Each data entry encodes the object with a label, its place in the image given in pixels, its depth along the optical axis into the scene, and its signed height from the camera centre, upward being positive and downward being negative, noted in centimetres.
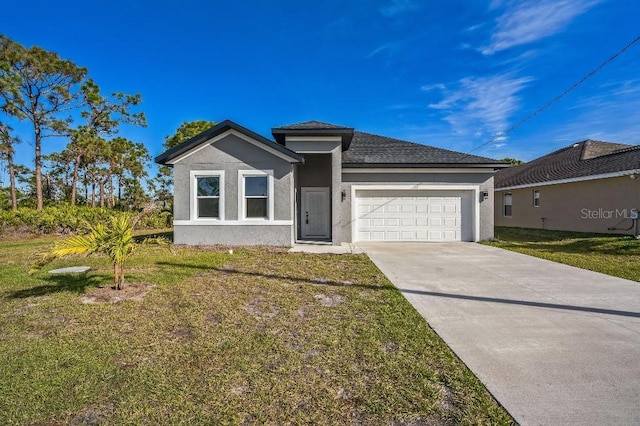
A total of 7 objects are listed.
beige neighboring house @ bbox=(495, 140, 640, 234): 1462 +134
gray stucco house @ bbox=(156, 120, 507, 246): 1162 +109
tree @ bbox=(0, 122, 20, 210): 2033 +430
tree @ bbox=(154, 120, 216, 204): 2939 +680
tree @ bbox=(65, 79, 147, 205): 2337 +749
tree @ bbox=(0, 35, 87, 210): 1891 +839
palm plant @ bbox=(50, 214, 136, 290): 543 -45
